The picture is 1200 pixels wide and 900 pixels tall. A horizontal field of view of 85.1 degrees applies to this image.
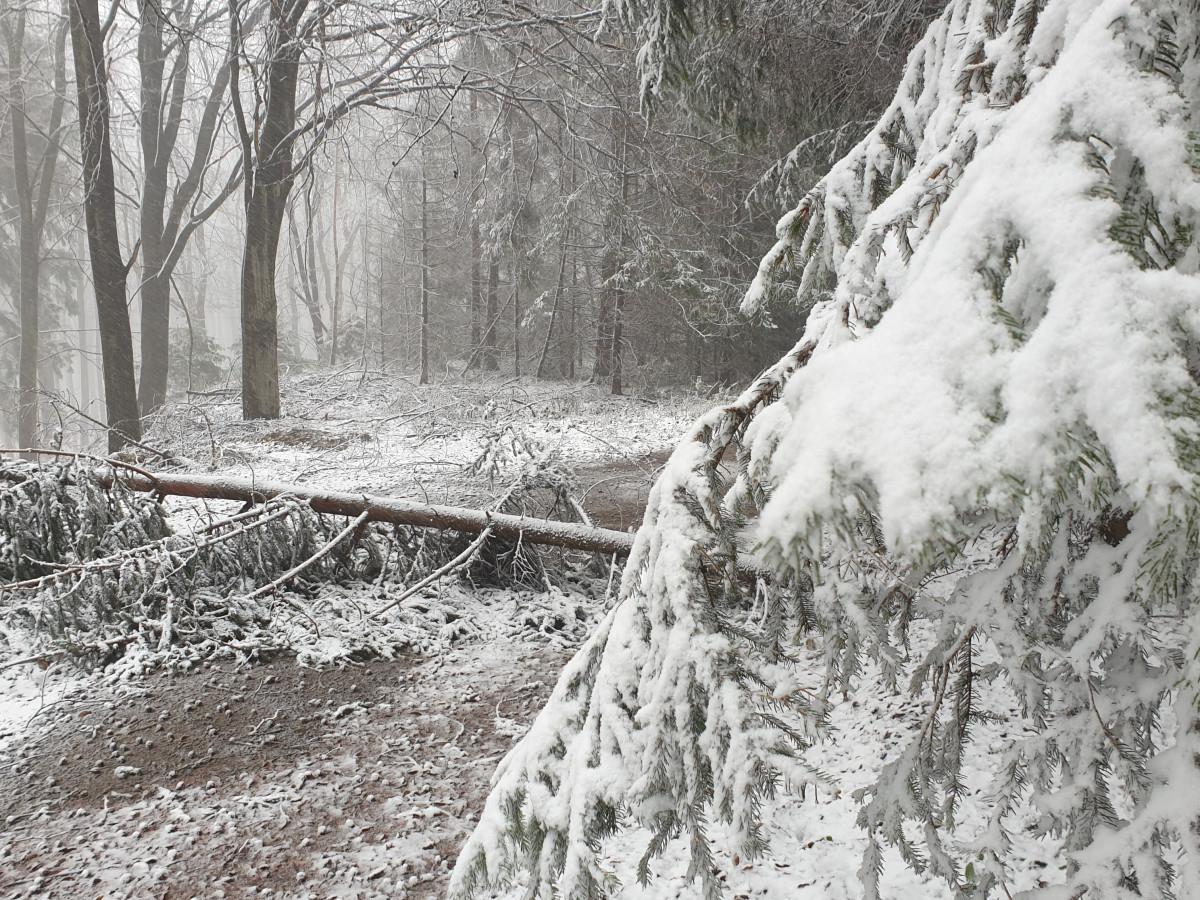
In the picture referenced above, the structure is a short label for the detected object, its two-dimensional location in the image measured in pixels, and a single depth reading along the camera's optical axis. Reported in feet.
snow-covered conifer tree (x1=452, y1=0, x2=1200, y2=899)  2.28
